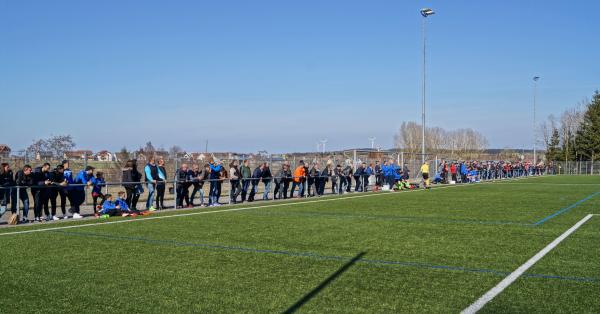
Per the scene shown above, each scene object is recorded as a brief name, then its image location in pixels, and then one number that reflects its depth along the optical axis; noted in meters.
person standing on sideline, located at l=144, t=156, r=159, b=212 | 17.59
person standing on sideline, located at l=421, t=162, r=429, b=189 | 30.52
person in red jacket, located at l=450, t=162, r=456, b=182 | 37.71
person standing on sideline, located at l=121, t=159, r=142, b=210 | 16.89
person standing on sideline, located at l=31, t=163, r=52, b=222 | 14.73
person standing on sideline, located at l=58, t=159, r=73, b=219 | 15.52
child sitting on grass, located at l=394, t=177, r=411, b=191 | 29.20
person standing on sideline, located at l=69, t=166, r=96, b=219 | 15.81
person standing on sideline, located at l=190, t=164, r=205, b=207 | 19.20
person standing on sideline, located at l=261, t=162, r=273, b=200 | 22.39
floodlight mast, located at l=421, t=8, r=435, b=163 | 35.84
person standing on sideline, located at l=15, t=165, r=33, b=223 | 14.49
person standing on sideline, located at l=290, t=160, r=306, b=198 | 23.55
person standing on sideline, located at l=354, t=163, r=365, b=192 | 27.71
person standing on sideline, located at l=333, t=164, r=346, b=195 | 26.04
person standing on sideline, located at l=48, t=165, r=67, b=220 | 15.09
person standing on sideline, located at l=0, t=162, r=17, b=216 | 14.11
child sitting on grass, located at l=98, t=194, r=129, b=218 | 15.54
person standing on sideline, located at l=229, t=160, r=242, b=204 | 20.61
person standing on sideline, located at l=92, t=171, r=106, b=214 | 15.94
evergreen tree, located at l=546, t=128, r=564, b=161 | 85.44
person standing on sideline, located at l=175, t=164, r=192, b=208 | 18.81
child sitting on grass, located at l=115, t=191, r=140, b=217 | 15.79
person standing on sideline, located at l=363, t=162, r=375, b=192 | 28.41
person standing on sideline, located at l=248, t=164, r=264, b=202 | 21.52
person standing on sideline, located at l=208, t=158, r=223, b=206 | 19.81
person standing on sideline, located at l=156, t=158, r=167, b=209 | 17.91
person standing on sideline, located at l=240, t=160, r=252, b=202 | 21.31
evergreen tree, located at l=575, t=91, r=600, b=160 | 78.69
